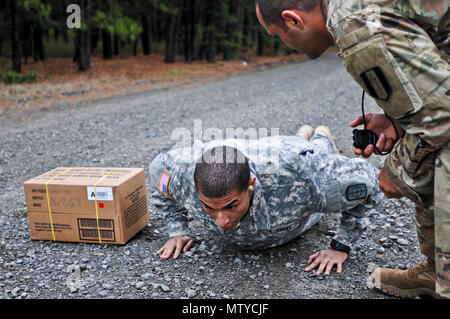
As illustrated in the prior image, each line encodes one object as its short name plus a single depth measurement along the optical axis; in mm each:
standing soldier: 1452
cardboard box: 2838
